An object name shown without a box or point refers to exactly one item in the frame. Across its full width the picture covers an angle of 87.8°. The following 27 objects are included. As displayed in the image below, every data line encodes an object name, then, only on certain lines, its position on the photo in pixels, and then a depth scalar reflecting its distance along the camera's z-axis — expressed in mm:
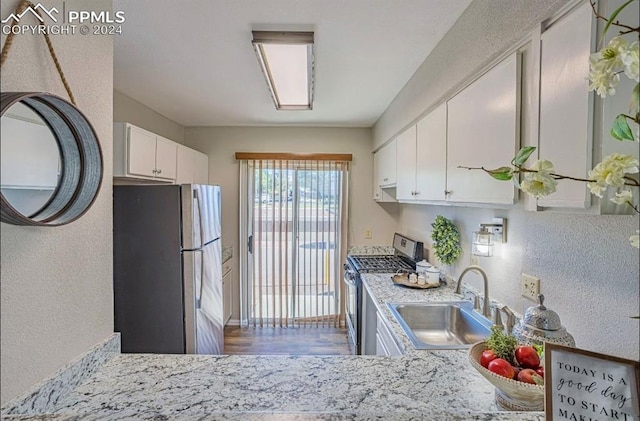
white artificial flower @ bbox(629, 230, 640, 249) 613
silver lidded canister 1024
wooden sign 685
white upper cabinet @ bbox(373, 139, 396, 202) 3035
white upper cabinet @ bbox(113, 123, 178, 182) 2336
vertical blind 4004
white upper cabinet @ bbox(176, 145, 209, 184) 3253
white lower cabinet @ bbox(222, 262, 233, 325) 3755
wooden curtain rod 3969
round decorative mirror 762
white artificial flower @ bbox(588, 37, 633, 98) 596
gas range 2955
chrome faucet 1747
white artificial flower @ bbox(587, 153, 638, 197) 615
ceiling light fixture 1754
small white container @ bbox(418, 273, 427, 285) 2449
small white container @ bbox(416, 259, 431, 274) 2643
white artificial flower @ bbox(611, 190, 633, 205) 650
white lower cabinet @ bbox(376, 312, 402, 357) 1720
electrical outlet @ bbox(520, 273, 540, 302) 1451
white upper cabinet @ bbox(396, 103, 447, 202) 1847
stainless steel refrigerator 2314
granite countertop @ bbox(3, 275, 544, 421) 822
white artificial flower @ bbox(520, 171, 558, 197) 745
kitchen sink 1973
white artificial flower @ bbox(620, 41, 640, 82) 561
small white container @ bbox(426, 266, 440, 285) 2473
